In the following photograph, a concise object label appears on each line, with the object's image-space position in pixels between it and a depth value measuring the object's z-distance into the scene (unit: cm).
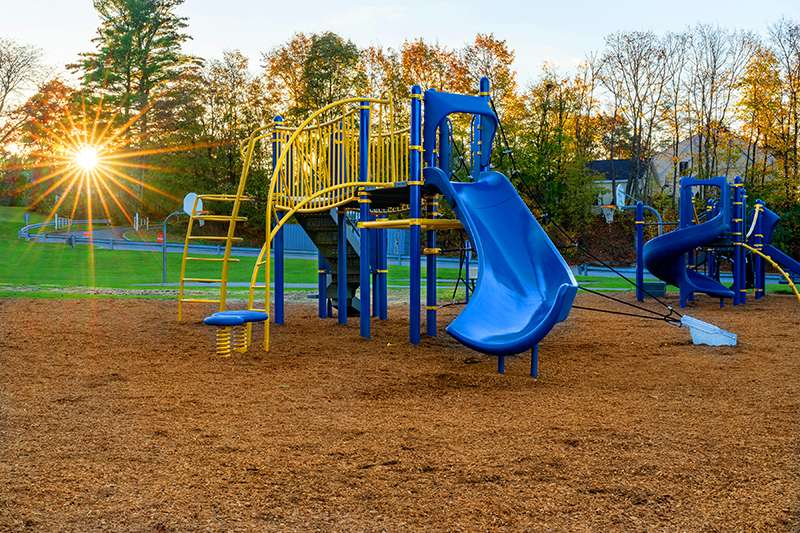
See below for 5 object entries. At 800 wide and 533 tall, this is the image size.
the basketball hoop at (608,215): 4469
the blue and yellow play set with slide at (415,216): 776
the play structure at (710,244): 1652
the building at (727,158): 4062
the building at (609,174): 4561
